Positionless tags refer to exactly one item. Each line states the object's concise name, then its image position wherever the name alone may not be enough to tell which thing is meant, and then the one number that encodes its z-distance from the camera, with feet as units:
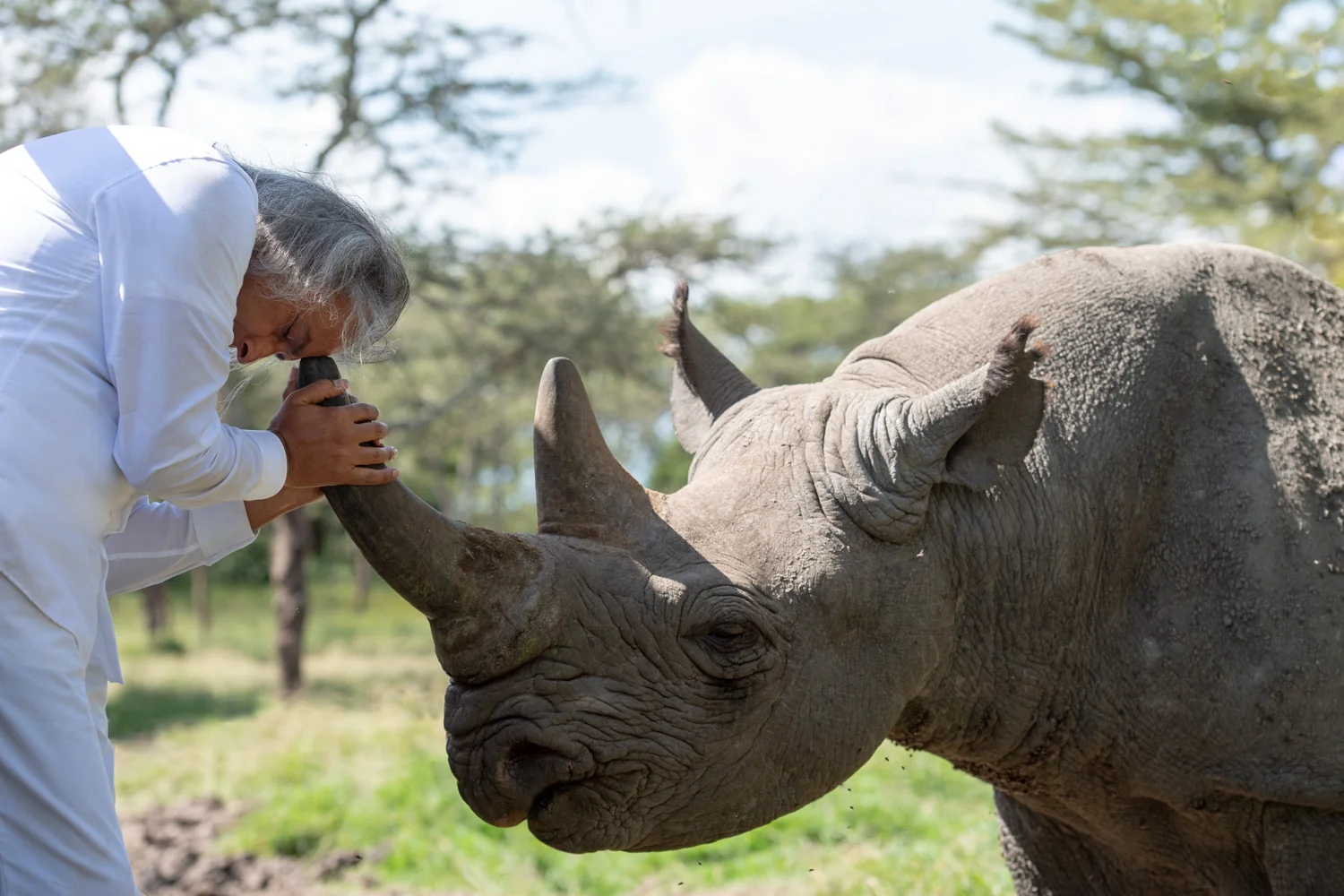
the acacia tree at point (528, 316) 58.65
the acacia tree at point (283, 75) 49.90
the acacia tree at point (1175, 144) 61.05
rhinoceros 10.03
